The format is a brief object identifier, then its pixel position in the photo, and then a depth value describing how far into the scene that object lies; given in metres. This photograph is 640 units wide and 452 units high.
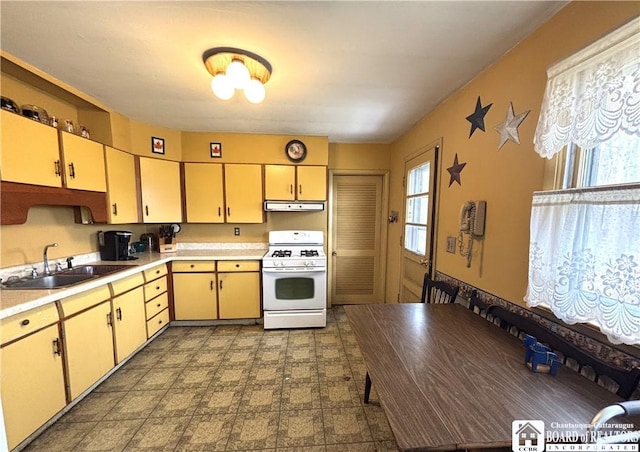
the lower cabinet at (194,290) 2.99
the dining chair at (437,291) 1.91
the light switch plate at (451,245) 2.01
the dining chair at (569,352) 0.87
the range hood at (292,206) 3.28
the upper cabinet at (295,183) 3.28
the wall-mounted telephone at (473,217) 1.67
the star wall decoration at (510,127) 1.42
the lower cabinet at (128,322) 2.15
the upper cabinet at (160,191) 2.86
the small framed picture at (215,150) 3.21
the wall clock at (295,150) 3.27
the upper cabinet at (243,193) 3.24
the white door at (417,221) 2.38
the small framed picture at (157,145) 2.95
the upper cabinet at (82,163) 1.99
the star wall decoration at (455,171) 1.95
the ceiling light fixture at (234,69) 1.52
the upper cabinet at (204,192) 3.20
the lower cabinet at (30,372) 1.36
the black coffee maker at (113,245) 2.58
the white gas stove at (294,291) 2.98
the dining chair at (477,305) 1.60
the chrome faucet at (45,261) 2.01
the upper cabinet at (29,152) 1.58
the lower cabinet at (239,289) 3.05
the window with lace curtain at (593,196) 0.84
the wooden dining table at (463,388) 0.76
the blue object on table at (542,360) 1.01
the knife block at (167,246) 3.16
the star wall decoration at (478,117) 1.71
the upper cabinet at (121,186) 2.44
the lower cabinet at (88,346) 1.73
